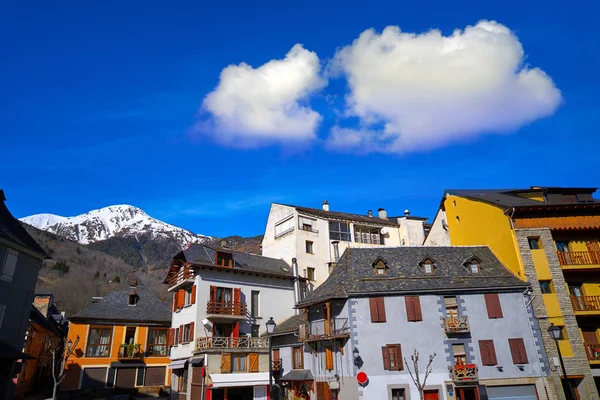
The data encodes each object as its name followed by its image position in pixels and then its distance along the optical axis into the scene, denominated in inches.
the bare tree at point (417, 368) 984.9
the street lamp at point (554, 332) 783.6
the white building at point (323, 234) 1771.7
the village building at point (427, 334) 1017.5
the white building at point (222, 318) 1259.8
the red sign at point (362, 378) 1022.4
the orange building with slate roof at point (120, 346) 1533.0
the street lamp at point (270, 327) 924.2
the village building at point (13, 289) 905.5
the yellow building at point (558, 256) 1019.9
